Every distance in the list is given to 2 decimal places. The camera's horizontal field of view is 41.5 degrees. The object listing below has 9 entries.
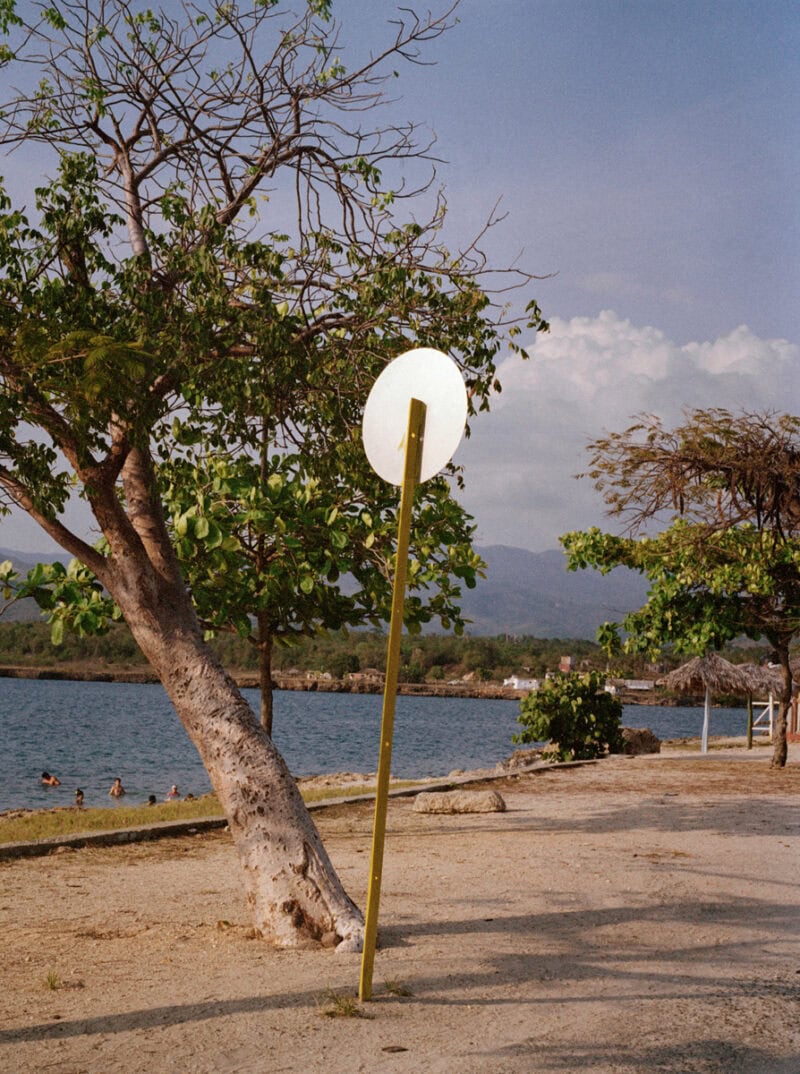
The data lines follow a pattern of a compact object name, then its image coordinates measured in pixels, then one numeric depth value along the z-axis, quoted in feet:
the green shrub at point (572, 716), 66.18
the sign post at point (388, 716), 15.56
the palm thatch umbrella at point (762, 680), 105.40
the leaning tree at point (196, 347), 20.71
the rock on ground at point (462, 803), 40.74
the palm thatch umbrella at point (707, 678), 100.53
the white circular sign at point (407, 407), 16.94
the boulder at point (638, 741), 80.74
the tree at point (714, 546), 50.37
